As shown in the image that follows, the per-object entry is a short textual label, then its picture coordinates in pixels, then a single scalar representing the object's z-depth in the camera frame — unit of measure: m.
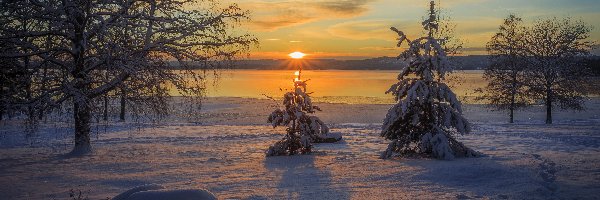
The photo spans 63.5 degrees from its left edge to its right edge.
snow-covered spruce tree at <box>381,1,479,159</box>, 14.69
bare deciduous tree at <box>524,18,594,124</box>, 33.16
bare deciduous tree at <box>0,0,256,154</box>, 13.97
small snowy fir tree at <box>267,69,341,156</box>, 16.16
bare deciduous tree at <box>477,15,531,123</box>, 34.50
